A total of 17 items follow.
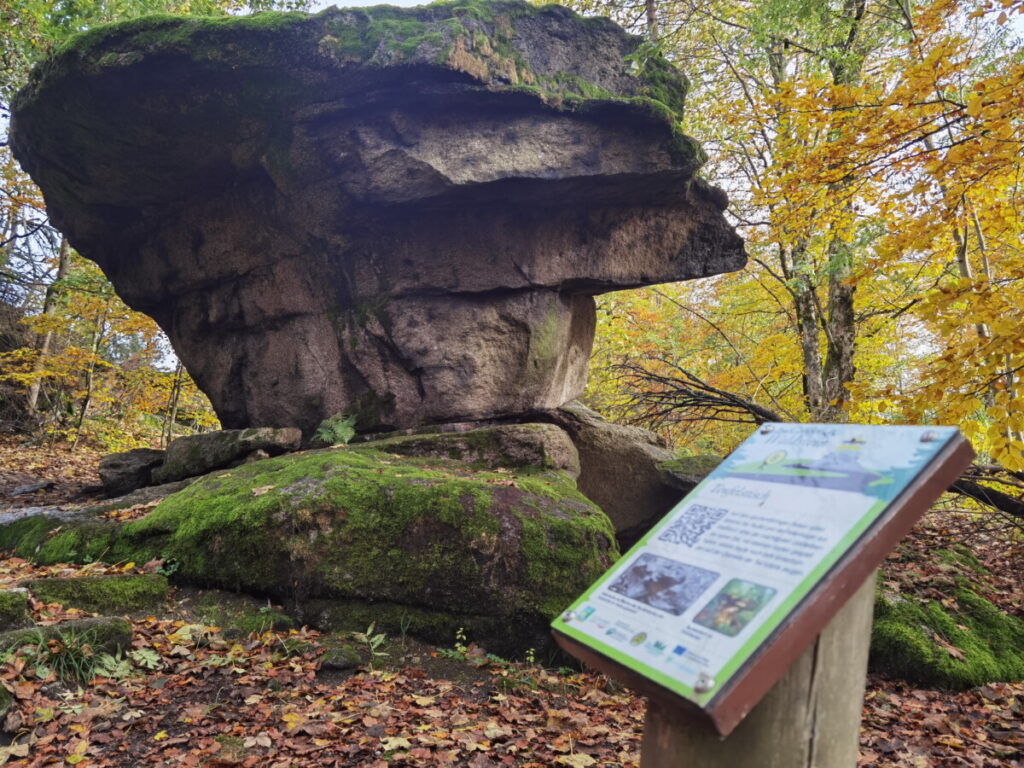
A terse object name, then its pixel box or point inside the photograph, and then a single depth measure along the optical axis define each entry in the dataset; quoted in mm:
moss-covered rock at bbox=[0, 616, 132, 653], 3812
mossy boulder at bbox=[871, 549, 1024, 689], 5492
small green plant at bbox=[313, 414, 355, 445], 8180
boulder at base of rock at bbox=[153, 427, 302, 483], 8062
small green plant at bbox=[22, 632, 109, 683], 3752
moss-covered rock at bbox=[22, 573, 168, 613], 4648
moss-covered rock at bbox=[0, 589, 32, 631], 4125
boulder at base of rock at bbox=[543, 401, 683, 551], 8367
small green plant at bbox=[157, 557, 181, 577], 5379
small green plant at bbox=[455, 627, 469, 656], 4910
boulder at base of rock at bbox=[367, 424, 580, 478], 7285
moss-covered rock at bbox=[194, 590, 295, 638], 4871
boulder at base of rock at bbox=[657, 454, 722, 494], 8039
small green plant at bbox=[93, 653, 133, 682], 3941
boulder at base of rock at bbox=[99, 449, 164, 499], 9188
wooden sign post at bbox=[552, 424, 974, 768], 1469
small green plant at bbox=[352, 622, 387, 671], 4770
